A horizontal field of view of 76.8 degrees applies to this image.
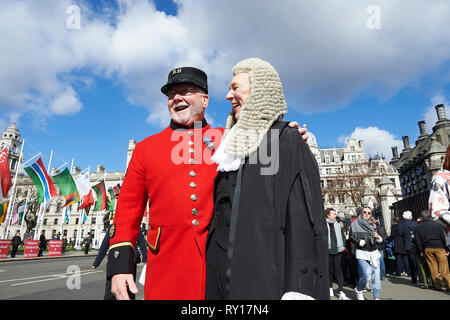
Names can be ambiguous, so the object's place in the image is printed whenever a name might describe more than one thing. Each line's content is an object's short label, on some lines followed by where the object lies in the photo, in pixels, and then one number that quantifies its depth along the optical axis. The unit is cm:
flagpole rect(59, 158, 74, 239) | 2859
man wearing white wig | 135
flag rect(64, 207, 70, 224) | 2803
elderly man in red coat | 194
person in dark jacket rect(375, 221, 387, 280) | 867
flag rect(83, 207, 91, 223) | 2859
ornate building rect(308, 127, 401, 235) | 1536
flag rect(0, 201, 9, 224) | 1833
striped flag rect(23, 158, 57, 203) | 1942
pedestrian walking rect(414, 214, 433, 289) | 800
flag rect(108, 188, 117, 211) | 2908
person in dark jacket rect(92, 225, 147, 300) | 596
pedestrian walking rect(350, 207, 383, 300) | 604
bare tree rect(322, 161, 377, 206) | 3953
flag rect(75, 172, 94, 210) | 2419
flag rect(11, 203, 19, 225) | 2228
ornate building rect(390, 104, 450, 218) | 1080
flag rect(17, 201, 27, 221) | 2364
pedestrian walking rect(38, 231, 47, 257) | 2390
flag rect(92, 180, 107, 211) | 2594
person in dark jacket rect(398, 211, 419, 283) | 911
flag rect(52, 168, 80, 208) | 2202
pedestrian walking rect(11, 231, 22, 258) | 2117
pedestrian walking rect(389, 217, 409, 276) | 945
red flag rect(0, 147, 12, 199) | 1595
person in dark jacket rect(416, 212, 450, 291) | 763
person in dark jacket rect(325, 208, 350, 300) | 700
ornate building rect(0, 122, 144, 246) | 6256
